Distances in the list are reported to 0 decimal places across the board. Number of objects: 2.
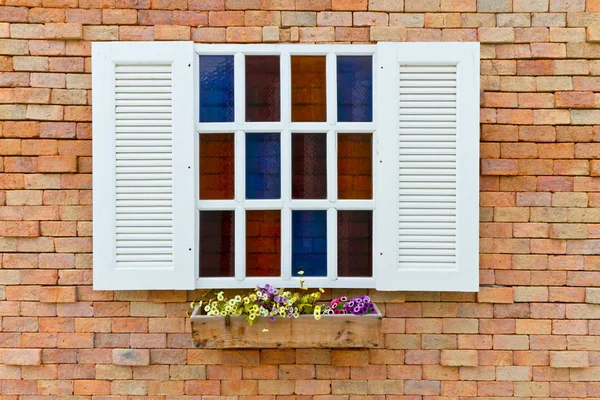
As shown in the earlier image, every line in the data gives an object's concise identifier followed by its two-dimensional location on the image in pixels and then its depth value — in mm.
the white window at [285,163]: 2225
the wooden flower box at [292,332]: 2064
